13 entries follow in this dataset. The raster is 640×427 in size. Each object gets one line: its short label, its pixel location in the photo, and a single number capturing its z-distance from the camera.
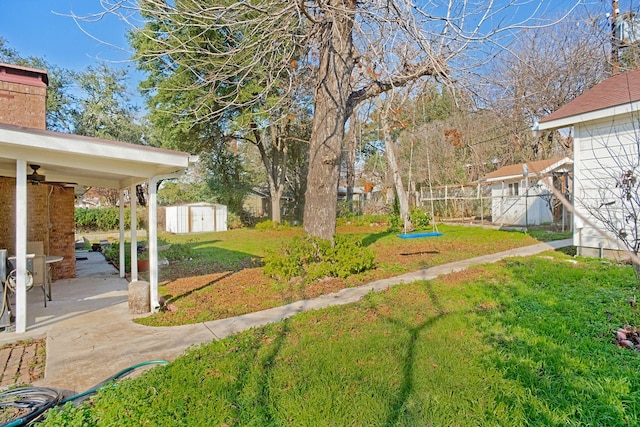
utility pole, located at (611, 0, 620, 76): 9.73
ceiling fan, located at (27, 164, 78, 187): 5.31
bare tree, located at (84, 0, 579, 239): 4.72
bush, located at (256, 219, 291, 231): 20.50
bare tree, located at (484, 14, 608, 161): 14.93
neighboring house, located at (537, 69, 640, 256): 6.84
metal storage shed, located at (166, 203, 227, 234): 22.80
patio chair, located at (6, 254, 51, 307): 5.48
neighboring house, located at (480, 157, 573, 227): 14.88
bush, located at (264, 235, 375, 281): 6.54
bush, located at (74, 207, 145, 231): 22.97
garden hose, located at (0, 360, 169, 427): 2.48
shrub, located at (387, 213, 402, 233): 15.60
